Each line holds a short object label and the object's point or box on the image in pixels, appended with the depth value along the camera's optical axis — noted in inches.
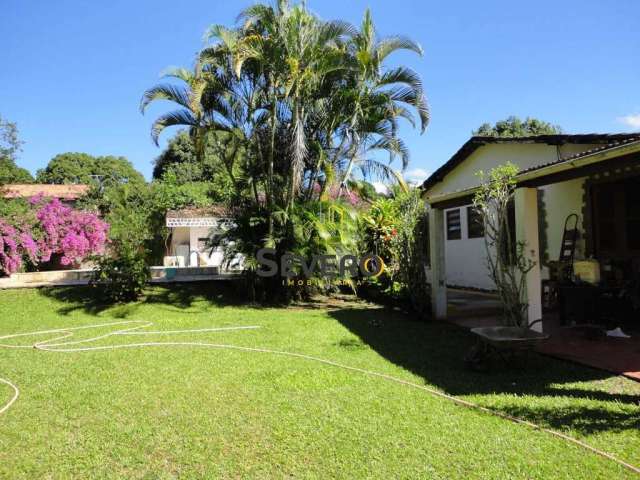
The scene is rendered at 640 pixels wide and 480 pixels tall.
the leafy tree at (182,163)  1318.9
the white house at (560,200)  243.6
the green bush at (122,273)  450.9
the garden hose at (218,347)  144.0
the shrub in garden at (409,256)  386.6
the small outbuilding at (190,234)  800.3
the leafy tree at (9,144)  597.9
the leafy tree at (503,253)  245.6
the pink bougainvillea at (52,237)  499.8
